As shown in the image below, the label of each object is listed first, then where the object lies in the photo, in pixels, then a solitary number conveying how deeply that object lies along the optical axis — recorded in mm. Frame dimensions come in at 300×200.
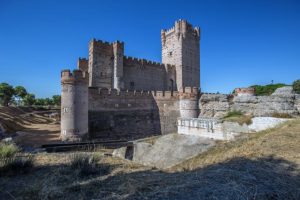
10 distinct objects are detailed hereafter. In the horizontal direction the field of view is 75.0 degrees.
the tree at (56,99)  56531
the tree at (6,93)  42344
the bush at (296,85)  45194
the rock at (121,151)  10352
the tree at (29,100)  50344
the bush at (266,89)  44025
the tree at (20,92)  47712
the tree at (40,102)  55962
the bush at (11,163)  4648
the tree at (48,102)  58812
